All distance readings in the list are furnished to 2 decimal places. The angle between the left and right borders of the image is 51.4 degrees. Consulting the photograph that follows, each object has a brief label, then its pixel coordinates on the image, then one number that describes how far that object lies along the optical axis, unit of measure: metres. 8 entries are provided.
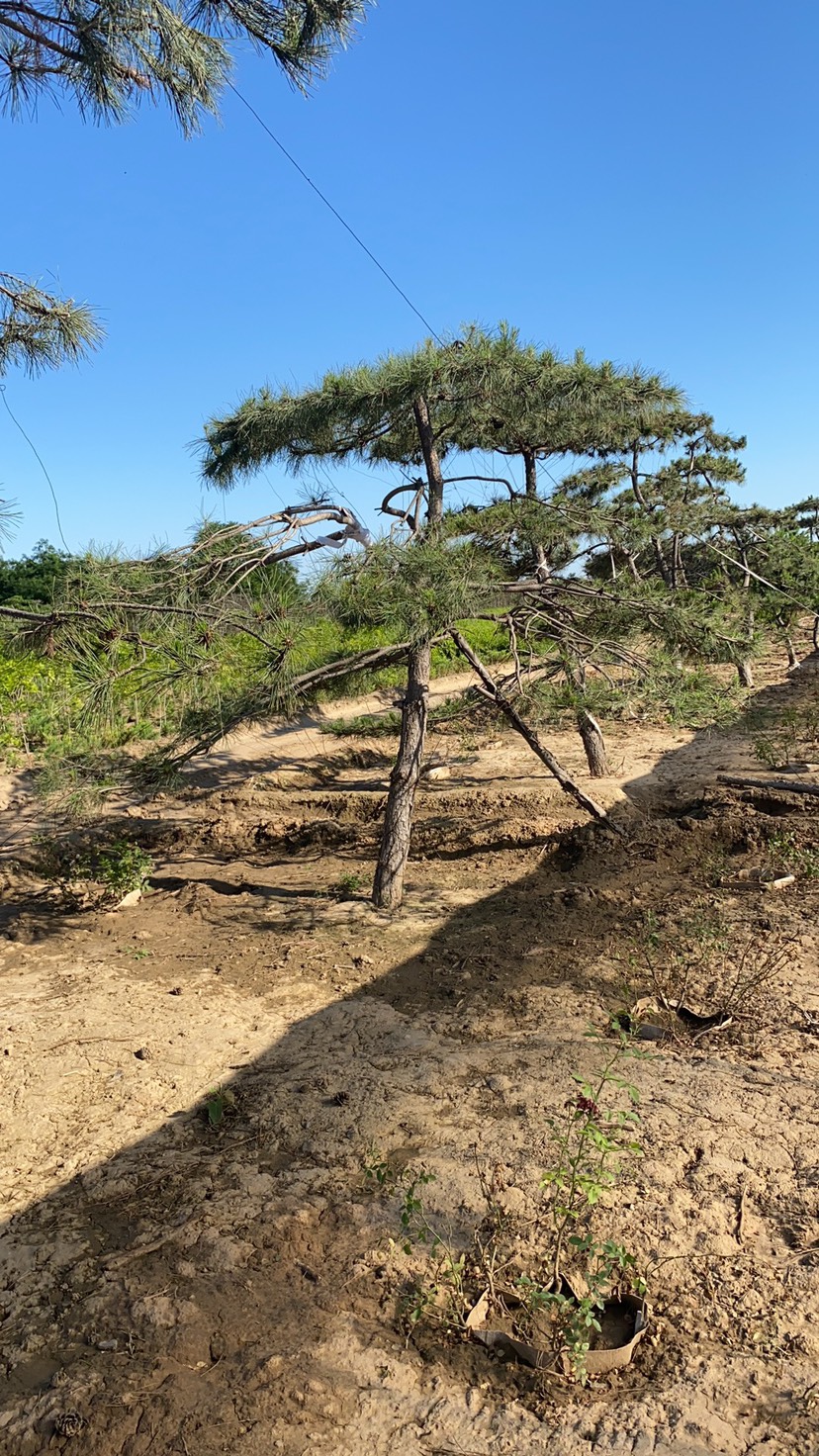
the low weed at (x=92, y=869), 5.87
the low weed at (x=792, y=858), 5.12
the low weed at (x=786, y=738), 7.24
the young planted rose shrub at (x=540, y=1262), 2.04
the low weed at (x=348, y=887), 5.77
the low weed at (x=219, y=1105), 3.16
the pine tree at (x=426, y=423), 4.50
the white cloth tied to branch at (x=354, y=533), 5.30
